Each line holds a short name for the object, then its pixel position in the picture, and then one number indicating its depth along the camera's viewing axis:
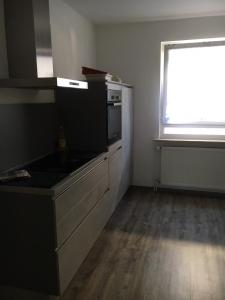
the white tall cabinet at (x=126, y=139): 3.54
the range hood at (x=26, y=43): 1.97
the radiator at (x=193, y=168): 3.84
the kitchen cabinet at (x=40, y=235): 1.73
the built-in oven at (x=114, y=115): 2.92
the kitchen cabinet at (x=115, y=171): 3.10
